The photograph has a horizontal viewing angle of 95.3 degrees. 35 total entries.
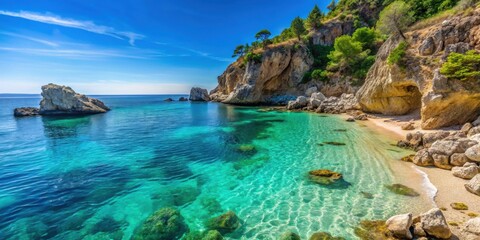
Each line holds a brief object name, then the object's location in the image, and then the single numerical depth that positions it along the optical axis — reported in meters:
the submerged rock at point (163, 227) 7.21
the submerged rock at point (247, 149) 16.98
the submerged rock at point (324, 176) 11.12
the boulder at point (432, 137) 14.91
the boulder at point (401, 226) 6.47
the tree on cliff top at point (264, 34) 64.19
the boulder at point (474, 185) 8.70
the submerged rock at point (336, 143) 18.06
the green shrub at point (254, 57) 60.25
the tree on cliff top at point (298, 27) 61.84
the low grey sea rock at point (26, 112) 44.31
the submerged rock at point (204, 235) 6.99
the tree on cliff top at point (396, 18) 26.29
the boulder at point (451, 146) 11.69
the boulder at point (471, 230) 6.11
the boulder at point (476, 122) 16.17
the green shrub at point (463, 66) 16.52
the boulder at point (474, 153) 10.56
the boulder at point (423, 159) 12.31
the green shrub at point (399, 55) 23.06
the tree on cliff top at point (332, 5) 85.56
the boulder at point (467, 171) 10.04
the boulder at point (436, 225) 6.27
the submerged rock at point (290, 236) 6.91
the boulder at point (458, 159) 11.18
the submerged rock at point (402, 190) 9.38
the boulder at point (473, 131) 14.65
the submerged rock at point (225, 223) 7.58
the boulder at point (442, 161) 11.61
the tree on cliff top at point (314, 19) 69.75
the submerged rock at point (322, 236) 6.88
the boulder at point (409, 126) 21.67
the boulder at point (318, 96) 43.59
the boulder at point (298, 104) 45.28
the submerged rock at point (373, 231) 6.82
